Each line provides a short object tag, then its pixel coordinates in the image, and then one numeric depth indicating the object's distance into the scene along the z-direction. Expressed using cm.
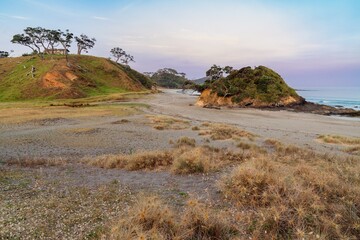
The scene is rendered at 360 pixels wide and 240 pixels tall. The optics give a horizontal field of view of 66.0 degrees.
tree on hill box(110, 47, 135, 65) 12453
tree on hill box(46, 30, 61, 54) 8206
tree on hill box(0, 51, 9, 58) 12344
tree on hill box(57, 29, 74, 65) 8166
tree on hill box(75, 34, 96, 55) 9819
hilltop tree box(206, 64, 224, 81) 6231
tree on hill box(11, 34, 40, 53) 8244
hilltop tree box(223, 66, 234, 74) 6128
